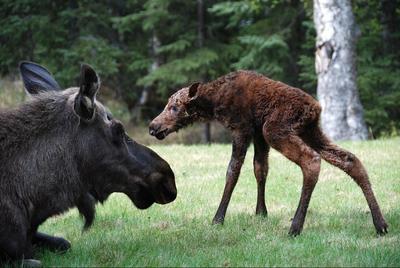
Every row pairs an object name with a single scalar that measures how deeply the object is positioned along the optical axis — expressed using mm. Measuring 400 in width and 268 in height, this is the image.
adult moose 9227
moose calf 12055
